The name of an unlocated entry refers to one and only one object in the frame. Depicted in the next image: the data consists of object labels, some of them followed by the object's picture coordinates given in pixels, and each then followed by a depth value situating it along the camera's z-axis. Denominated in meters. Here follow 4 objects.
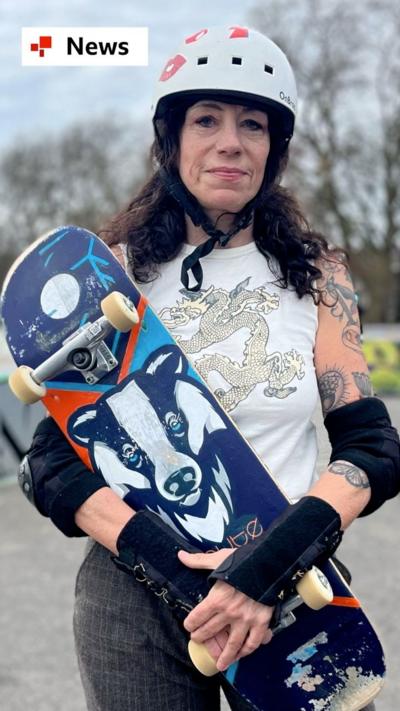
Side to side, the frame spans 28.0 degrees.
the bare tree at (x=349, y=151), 20.58
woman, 1.59
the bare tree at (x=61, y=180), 31.30
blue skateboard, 1.64
